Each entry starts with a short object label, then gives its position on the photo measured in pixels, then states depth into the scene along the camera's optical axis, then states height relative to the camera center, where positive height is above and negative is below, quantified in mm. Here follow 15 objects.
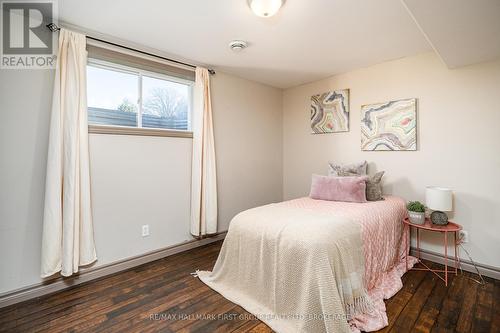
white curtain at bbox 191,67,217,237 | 2938 +46
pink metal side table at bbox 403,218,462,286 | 2193 -638
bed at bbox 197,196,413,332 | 1506 -731
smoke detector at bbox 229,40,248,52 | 2385 +1246
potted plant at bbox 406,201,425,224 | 2350 -450
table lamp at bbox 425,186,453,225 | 2197 -324
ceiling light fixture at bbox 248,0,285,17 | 1706 +1172
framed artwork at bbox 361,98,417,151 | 2721 +503
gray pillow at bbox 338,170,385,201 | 2588 -227
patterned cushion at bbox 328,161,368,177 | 2950 -20
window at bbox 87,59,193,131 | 2363 +771
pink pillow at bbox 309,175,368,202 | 2518 -231
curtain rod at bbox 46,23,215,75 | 2014 +1221
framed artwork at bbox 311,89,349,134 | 3277 +795
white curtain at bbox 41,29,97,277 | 1976 -27
